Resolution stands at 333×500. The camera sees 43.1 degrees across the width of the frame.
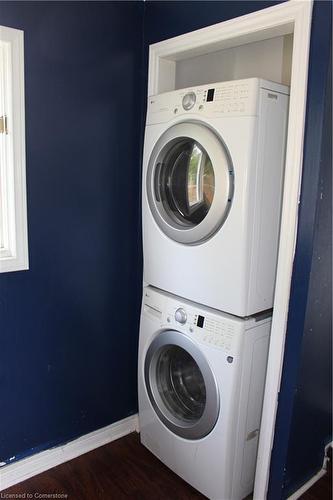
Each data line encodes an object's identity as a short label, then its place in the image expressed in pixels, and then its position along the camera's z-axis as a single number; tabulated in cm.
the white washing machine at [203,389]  161
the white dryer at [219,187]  147
